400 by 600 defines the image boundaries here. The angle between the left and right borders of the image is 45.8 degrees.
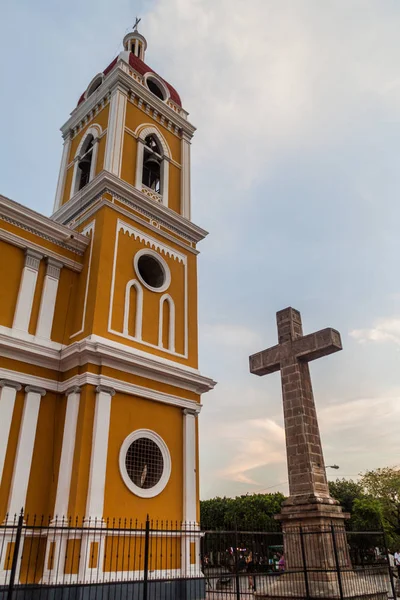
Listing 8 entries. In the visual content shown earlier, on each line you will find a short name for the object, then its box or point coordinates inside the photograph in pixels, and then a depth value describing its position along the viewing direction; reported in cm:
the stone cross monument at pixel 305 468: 1113
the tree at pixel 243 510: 3944
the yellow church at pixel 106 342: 1229
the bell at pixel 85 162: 1992
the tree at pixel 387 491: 3797
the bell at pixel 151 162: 1972
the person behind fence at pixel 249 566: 1631
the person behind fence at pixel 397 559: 1883
